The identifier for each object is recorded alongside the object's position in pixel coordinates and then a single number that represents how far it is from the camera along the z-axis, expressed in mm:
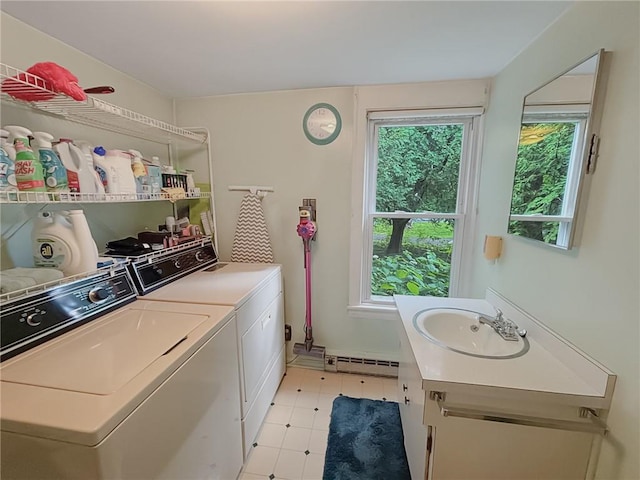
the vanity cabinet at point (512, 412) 970
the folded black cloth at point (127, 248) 1492
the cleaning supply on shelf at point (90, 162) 1220
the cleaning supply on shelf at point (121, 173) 1325
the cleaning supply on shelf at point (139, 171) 1463
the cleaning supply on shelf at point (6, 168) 944
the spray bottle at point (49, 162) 1061
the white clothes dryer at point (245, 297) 1420
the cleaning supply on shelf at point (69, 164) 1129
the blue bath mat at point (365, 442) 1477
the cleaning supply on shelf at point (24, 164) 988
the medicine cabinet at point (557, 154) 1011
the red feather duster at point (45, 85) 971
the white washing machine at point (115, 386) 667
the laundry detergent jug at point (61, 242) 1121
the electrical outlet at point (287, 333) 2275
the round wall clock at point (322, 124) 1990
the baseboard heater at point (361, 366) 2236
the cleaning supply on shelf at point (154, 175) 1588
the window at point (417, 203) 1984
